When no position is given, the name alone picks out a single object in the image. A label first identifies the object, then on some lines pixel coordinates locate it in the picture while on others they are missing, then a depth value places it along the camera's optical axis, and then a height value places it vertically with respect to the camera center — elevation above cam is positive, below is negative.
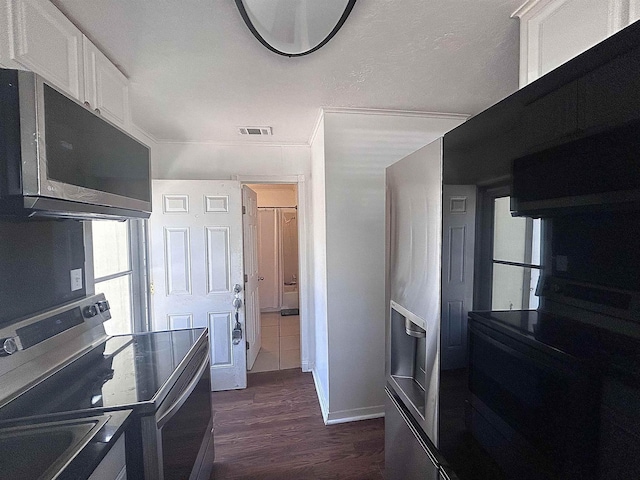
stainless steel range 0.97 -0.59
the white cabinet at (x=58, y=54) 0.98 +0.72
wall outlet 1.45 -0.24
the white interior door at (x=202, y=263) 2.74 -0.31
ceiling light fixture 1.10 +0.85
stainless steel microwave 0.78 +0.24
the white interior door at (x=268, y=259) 5.20 -0.52
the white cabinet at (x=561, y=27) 0.86 +0.68
